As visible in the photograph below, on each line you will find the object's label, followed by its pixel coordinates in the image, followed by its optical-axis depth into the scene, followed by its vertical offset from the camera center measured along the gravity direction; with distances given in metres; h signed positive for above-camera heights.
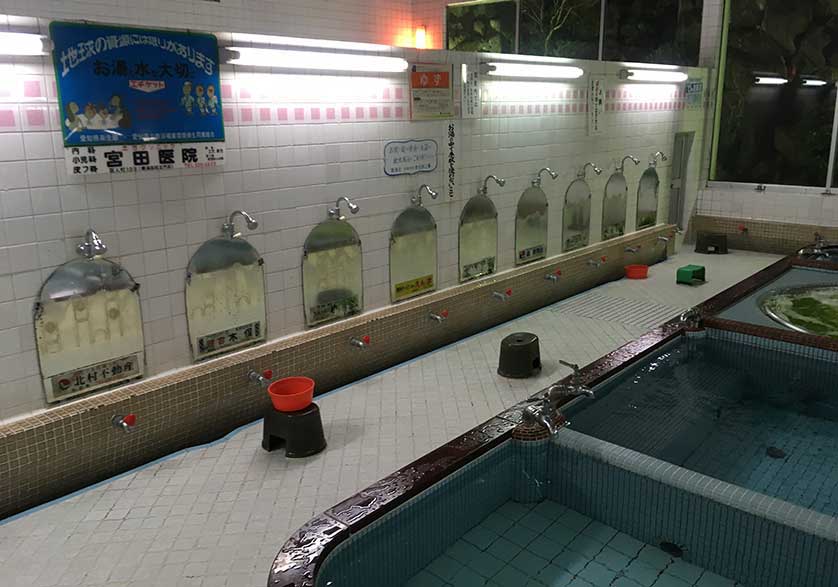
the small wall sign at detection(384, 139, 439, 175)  5.41 -0.15
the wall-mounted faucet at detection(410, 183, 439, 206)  5.66 -0.47
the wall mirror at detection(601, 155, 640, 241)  8.02 -0.79
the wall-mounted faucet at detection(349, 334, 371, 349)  5.23 -1.53
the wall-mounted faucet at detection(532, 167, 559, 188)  6.89 -0.39
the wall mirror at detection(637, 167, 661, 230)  8.66 -0.79
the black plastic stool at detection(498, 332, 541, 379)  5.30 -1.67
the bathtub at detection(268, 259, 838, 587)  3.15 -1.93
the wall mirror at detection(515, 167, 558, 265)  6.87 -0.87
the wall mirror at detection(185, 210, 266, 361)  4.35 -0.99
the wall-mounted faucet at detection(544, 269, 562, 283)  7.18 -1.44
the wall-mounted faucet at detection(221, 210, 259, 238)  4.35 -0.53
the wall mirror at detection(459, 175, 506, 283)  6.28 -0.91
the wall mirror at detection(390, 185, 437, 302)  5.63 -0.94
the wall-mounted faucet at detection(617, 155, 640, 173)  8.09 -0.30
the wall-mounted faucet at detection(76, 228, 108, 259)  3.73 -0.57
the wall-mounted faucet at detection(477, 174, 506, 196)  6.32 -0.42
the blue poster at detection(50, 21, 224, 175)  3.62 +0.23
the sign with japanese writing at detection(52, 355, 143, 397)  3.83 -1.33
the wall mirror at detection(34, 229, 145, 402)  3.74 -1.02
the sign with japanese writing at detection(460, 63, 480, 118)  5.89 +0.38
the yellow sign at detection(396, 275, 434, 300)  5.75 -1.25
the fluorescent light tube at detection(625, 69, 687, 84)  7.79 +0.69
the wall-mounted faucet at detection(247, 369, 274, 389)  4.56 -1.56
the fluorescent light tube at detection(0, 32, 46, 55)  3.35 +0.47
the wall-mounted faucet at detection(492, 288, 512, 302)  6.53 -1.49
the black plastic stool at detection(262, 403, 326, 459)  4.15 -1.75
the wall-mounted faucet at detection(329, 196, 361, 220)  4.99 -0.51
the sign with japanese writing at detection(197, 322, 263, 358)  4.47 -1.30
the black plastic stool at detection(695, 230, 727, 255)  9.47 -1.48
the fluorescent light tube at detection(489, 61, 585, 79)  6.15 +0.61
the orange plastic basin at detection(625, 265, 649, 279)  8.29 -1.61
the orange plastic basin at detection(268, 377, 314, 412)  4.15 -1.54
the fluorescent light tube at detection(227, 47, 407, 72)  4.30 +0.52
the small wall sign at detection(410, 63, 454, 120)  5.45 +0.36
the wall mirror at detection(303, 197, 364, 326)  4.99 -0.97
